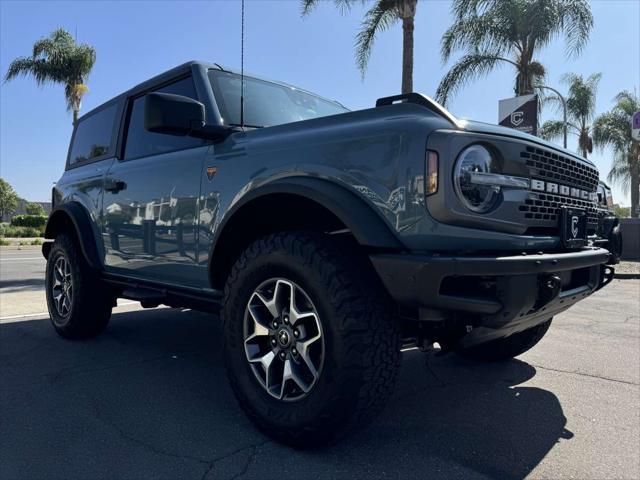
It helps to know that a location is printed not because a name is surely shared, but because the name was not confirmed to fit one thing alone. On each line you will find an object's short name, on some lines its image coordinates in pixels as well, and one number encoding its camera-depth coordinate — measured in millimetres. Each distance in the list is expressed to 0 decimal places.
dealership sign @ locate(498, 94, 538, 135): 12070
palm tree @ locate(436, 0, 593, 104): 14820
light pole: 18484
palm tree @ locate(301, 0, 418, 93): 11594
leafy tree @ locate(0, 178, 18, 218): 52938
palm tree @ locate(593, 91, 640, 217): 29641
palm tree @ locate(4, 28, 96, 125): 21781
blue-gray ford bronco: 2023
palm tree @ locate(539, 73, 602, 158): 28031
